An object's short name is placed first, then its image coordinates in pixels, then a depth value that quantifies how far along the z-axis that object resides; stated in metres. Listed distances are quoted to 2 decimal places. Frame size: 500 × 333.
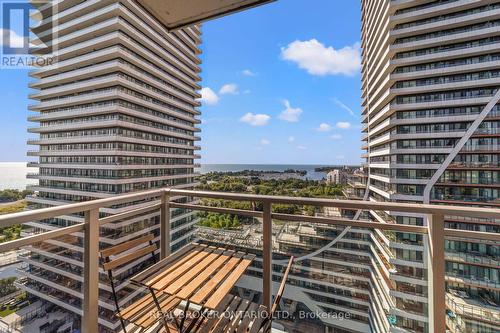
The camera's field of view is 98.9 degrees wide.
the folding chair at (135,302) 1.42
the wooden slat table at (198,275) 1.22
